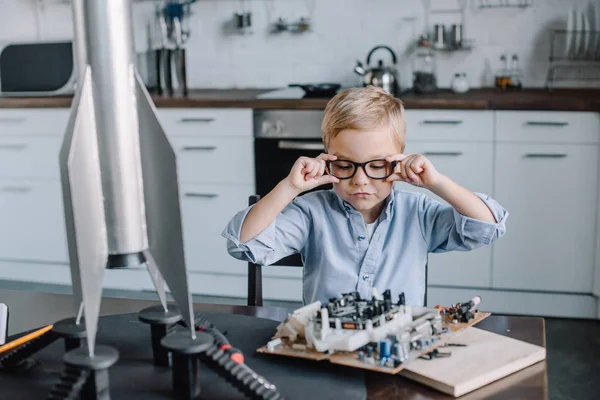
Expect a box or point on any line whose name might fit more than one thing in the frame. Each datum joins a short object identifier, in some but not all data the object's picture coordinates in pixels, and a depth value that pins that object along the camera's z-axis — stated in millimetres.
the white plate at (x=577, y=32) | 3832
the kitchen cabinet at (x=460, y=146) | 3518
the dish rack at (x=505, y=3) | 3963
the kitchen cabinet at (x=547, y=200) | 3443
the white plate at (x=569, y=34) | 3834
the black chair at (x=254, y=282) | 1800
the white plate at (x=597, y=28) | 3866
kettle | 3803
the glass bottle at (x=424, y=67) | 3918
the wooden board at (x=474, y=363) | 1041
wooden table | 1031
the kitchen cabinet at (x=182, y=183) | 3809
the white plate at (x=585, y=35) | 3838
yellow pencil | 1194
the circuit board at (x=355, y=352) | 1066
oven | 3645
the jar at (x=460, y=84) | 3920
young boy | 1518
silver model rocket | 995
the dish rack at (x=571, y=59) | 3875
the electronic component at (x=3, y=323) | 1236
